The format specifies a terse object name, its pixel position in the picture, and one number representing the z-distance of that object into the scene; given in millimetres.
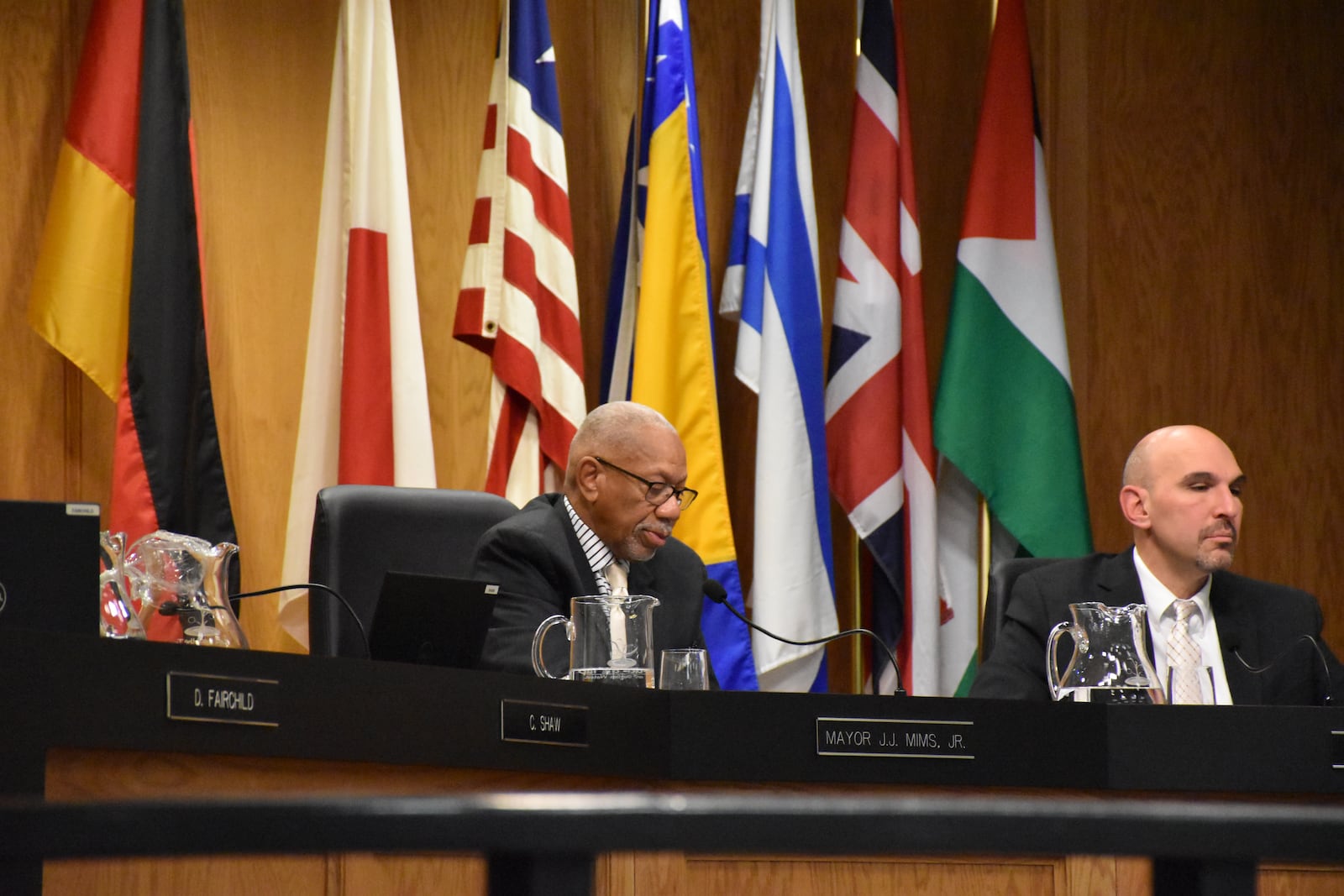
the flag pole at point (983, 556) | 8606
